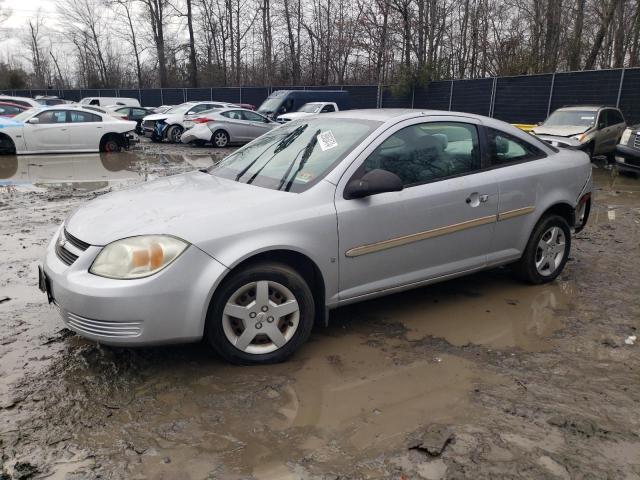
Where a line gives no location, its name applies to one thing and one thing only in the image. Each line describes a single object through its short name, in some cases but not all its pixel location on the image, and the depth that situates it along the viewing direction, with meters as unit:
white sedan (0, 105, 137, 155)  14.76
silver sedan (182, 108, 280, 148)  18.52
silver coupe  3.12
